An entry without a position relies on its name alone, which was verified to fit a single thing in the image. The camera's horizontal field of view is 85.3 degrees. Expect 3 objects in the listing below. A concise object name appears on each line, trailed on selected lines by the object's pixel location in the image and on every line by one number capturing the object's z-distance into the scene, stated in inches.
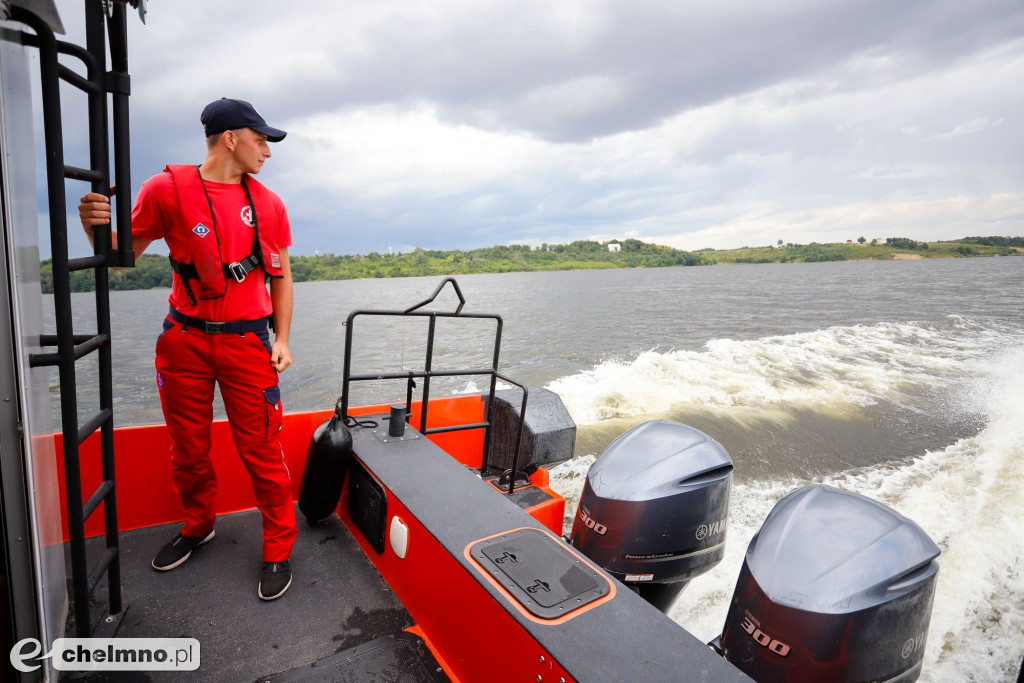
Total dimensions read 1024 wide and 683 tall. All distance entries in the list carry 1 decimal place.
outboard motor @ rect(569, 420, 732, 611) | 73.6
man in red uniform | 68.1
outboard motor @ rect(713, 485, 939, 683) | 53.3
